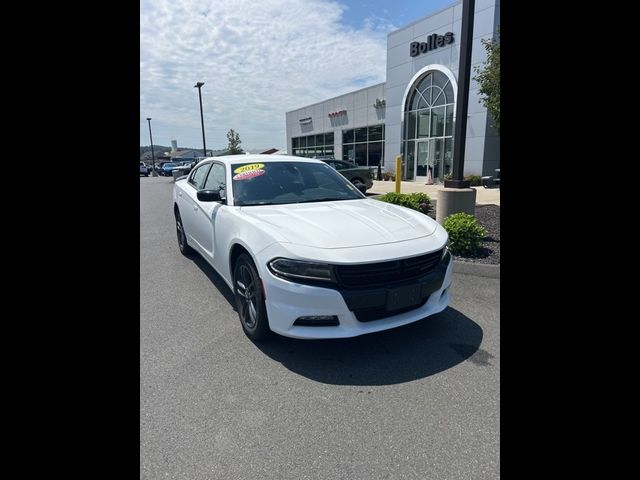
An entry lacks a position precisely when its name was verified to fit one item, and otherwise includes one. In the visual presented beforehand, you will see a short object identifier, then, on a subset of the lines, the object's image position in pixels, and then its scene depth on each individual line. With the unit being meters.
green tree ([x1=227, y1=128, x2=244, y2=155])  41.00
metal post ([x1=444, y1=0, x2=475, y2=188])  6.22
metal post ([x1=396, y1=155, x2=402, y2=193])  10.53
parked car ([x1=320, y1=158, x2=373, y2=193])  14.68
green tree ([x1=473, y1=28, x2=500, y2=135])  8.03
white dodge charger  2.64
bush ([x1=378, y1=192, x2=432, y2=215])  6.70
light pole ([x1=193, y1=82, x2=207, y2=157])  27.81
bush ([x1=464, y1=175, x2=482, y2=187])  17.28
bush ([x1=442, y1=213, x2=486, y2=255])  5.25
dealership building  17.42
